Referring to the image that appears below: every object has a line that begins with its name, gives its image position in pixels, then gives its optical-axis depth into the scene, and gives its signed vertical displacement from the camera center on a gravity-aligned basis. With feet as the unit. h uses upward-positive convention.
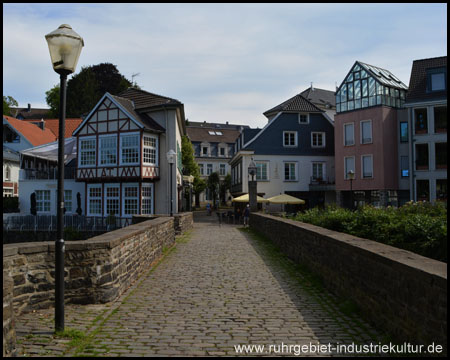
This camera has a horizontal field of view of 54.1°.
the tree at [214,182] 218.79 +3.72
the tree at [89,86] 180.96 +43.48
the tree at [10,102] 195.15 +41.88
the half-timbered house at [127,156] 97.09 +7.82
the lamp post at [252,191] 87.66 -0.38
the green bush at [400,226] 22.89 -2.53
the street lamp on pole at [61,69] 17.89 +5.13
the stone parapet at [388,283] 13.29 -3.77
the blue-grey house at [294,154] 124.98 +10.00
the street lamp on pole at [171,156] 64.95 +5.02
